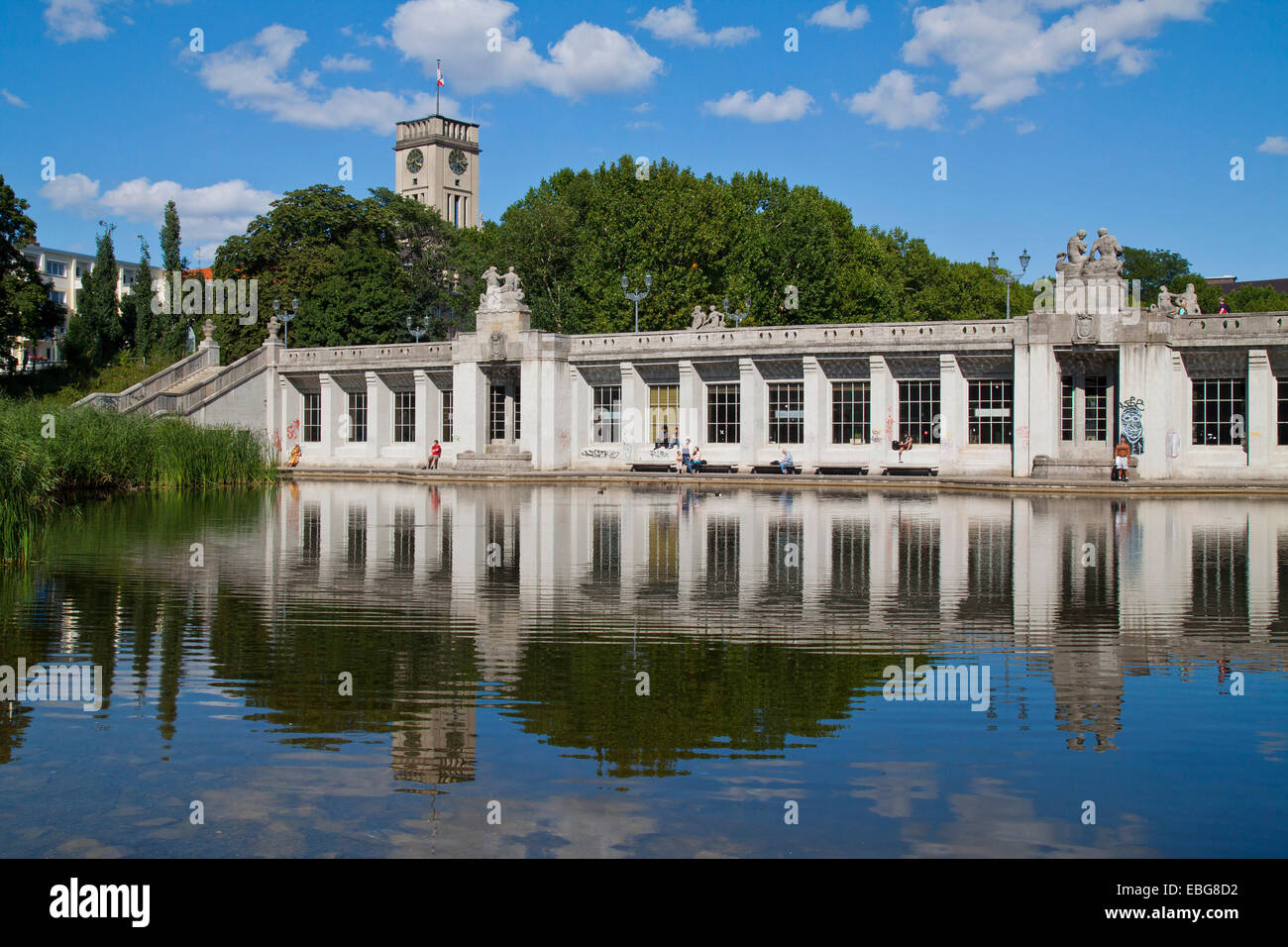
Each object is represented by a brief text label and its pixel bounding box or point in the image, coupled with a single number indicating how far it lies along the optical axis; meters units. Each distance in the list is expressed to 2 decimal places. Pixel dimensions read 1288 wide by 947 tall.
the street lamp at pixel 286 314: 61.34
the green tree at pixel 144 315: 67.62
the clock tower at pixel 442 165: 144.75
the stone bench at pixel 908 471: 43.51
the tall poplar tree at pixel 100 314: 67.75
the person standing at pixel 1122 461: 37.75
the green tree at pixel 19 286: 56.84
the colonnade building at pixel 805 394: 39.62
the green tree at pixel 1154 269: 108.25
